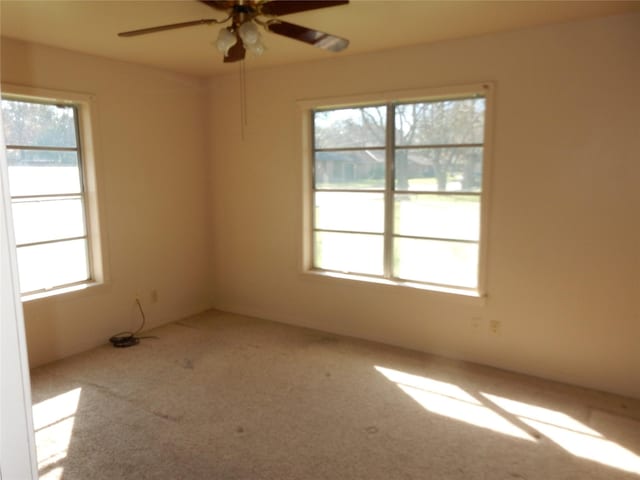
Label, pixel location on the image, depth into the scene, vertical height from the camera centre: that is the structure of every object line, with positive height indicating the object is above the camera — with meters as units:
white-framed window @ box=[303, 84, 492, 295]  3.76 -0.06
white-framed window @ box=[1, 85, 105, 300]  3.63 -0.06
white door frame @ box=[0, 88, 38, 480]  0.54 -0.22
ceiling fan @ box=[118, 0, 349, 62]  2.31 +0.82
